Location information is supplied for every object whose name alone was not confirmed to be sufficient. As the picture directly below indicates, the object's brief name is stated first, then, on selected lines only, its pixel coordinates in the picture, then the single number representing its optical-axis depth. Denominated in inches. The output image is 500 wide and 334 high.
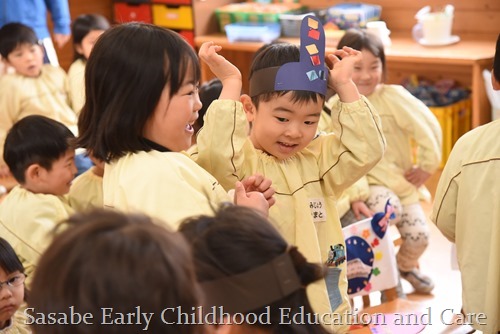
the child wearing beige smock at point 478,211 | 81.4
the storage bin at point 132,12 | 235.8
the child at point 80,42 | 175.6
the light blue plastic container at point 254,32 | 209.6
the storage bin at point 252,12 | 212.7
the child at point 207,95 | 104.8
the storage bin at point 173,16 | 224.4
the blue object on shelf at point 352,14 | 199.3
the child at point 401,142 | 123.0
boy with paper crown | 76.7
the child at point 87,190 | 106.3
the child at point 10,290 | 86.0
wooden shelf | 176.9
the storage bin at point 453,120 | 185.0
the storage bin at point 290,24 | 209.6
